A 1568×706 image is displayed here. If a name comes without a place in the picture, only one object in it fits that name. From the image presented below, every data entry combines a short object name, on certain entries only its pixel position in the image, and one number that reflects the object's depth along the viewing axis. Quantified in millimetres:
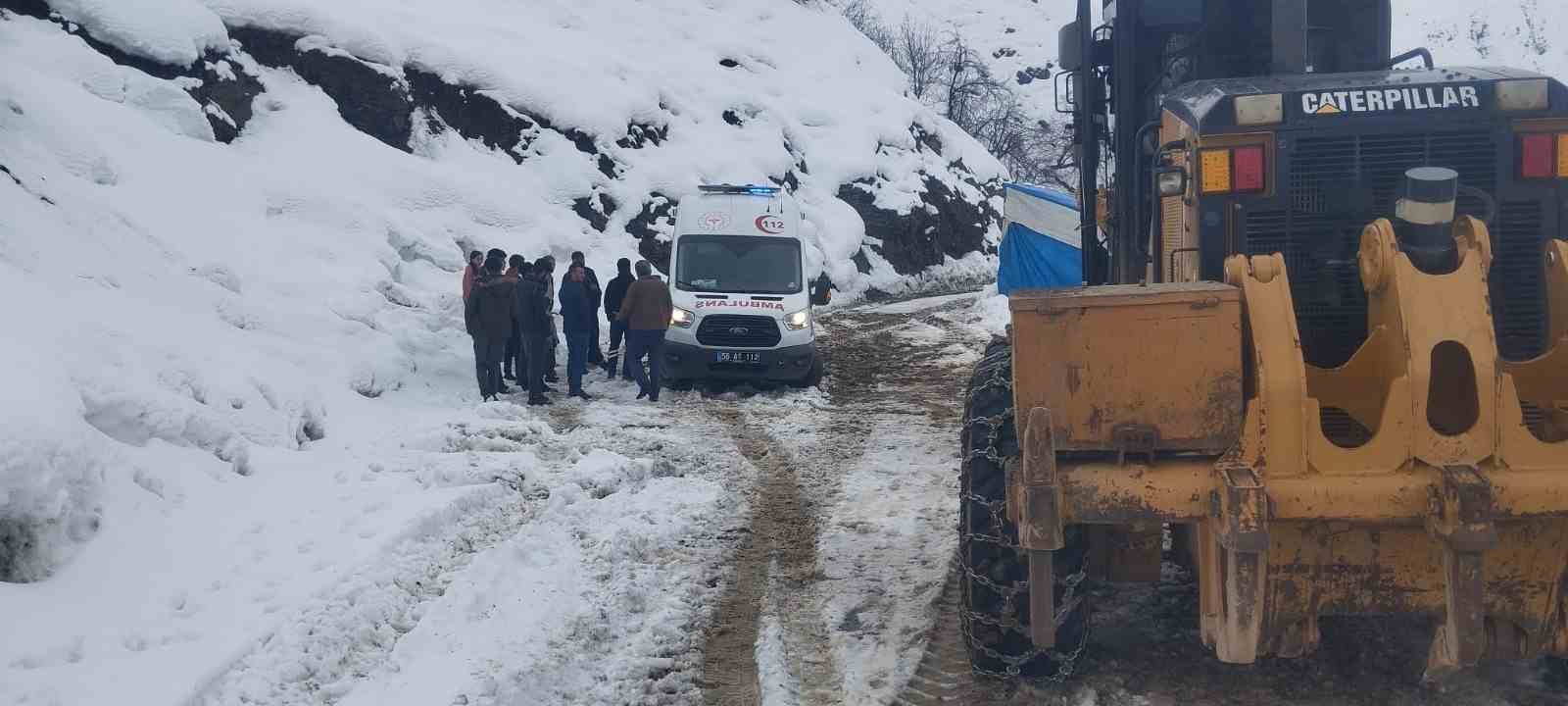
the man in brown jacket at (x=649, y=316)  13016
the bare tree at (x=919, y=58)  58031
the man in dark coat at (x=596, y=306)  14578
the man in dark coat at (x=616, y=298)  14797
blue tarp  21094
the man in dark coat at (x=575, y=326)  13062
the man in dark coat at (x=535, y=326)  12470
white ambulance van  13586
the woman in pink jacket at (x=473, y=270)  13586
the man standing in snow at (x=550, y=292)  13914
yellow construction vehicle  3873
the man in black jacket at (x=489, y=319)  12125
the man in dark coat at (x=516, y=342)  13164
